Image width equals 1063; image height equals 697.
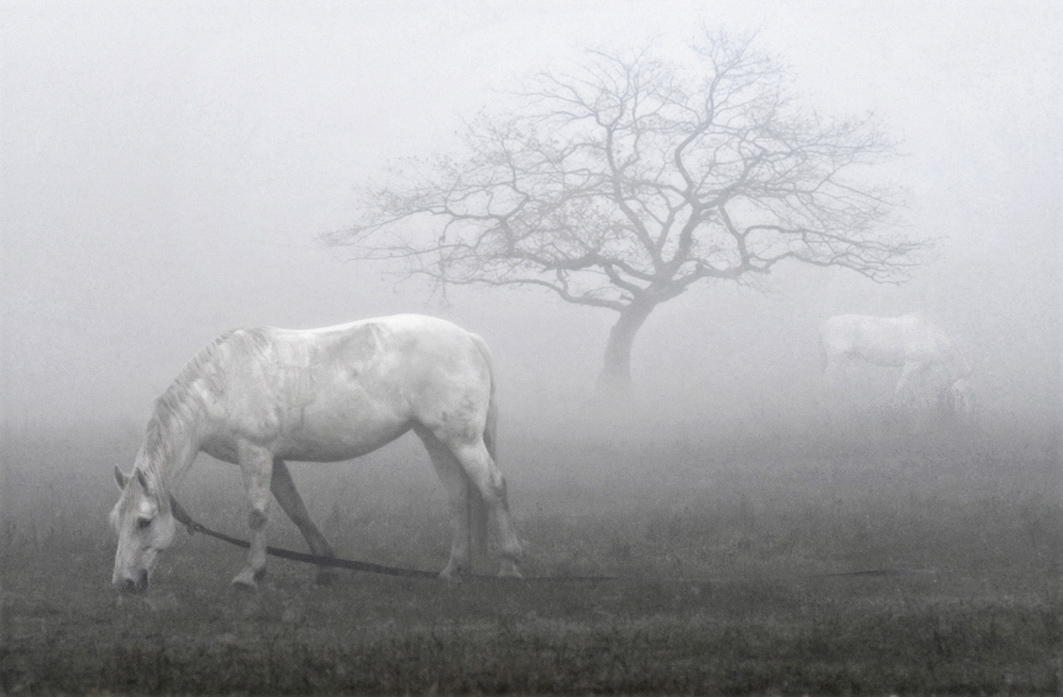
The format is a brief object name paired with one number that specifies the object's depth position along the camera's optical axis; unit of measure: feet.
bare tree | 80.69
